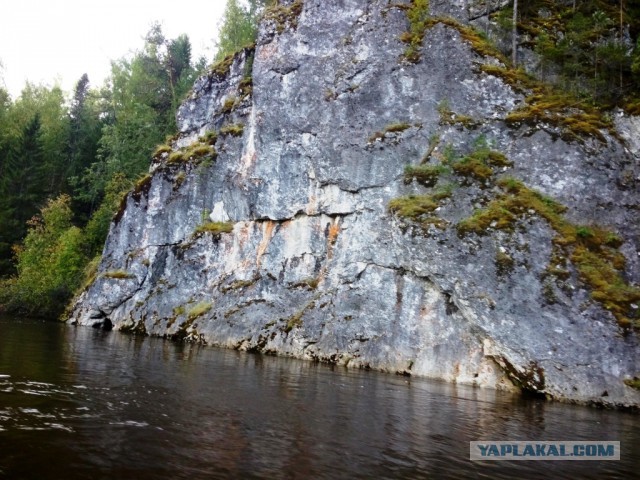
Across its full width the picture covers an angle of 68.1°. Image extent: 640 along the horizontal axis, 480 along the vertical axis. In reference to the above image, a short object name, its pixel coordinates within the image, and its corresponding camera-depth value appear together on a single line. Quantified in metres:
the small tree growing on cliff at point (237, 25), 48.00
